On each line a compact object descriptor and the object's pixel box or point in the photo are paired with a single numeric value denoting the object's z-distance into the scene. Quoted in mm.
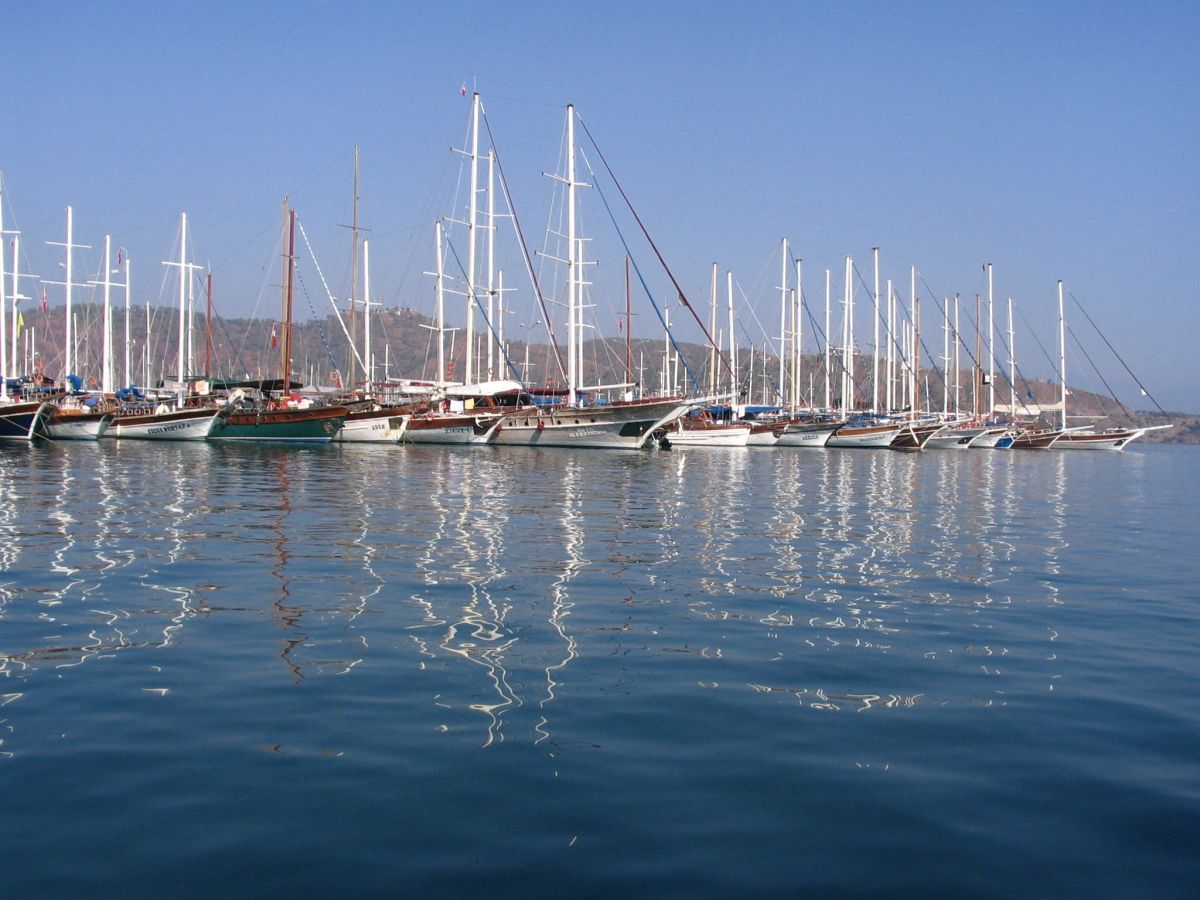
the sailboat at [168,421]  56816
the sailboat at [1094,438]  82562
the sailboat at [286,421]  56344
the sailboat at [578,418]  54469
